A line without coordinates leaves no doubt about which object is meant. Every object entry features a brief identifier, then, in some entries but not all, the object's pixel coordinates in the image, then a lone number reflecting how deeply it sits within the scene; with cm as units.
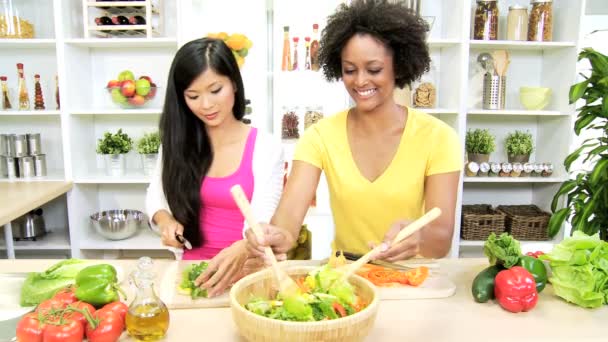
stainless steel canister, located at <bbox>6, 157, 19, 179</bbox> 281
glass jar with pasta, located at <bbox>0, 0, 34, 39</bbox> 274
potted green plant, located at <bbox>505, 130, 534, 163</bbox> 305
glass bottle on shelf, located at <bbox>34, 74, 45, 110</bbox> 286
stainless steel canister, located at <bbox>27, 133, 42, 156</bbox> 284
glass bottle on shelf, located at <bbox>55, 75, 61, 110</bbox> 288
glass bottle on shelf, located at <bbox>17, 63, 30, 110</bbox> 277
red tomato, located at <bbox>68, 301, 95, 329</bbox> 92
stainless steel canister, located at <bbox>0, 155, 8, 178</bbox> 283
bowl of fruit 275
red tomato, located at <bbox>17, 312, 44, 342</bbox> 87
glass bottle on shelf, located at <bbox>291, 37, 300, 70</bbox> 300
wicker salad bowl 82
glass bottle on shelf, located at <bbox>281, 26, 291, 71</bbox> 299
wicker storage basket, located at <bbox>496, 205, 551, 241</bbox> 296
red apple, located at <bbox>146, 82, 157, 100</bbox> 282
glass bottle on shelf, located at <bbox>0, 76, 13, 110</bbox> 284
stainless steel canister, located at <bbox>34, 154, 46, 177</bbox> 287
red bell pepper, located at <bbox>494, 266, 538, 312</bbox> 108
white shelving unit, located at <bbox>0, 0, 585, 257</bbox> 284
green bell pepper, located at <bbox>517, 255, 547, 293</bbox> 117
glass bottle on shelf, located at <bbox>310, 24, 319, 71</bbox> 296
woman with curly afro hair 145
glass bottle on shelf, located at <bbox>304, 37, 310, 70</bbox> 300
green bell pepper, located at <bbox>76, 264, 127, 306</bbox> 99
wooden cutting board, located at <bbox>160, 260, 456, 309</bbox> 112
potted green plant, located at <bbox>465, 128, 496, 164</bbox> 299
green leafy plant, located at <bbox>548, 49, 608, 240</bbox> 213
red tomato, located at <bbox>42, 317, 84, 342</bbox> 88
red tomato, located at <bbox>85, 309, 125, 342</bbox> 92
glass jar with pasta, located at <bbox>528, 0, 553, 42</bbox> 290
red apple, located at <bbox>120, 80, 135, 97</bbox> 274
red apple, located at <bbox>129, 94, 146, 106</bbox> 279
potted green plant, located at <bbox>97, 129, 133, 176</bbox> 288
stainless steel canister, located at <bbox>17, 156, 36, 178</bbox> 282
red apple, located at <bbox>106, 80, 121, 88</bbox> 274
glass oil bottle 93
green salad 86
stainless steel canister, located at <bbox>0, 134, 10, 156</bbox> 278
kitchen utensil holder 295
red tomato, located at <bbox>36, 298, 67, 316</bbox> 91
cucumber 114
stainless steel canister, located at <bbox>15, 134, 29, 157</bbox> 279
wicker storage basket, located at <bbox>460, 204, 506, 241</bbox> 300
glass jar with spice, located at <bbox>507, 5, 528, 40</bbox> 291
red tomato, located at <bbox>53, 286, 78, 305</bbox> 99
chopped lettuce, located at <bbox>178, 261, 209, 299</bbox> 114
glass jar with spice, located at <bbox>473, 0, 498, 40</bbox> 290
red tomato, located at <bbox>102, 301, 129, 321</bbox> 96
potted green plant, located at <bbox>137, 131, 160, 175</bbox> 291
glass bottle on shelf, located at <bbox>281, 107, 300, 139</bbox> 304
